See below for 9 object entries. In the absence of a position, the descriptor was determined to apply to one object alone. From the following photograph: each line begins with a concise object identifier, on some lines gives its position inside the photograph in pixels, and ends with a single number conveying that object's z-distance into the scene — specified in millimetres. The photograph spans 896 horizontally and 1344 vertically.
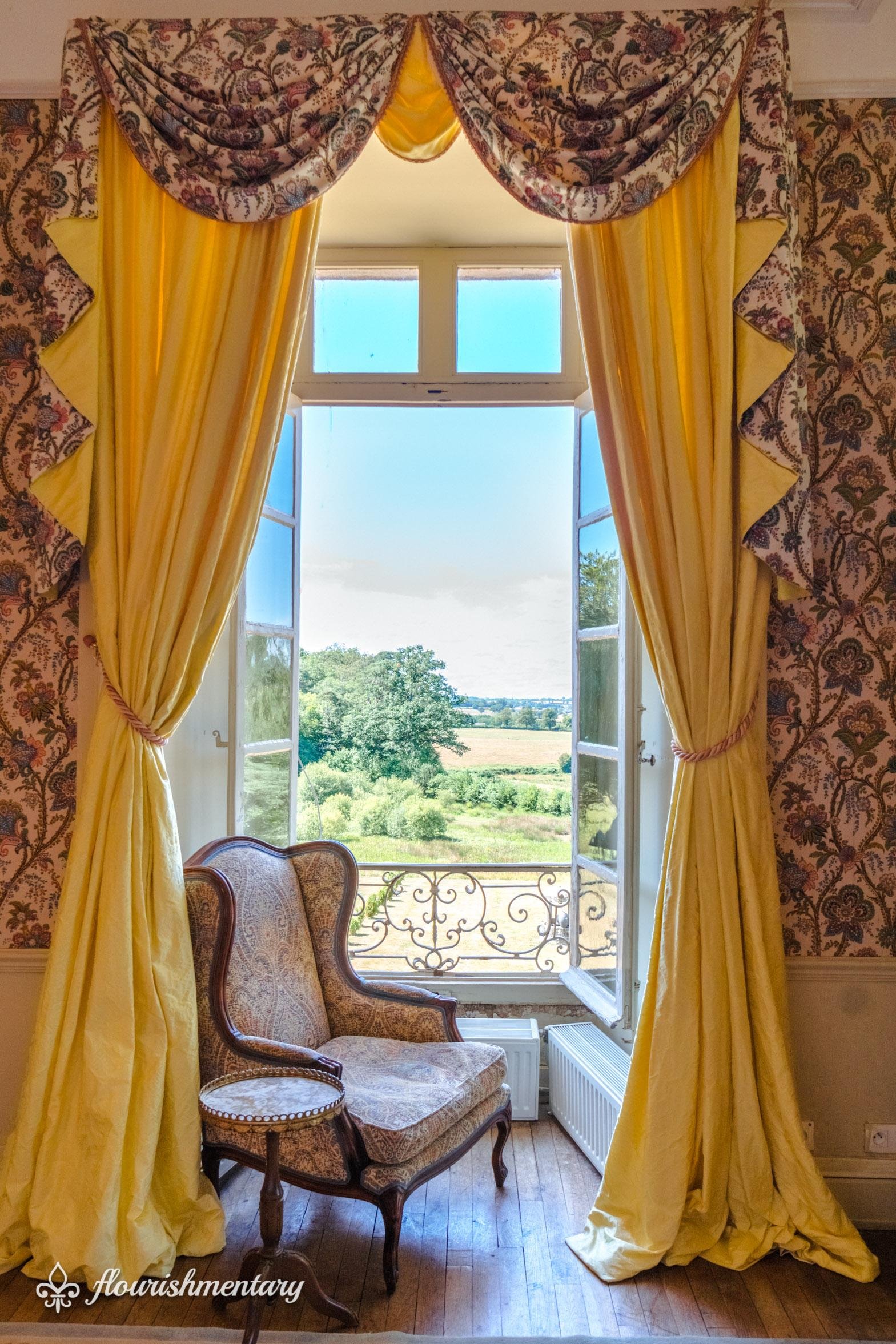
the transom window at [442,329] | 3281
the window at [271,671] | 3049
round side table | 1898
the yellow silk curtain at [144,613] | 2283
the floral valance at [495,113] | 2410
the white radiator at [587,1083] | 2705
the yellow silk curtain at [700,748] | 2307
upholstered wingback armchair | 2229
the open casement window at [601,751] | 2857
